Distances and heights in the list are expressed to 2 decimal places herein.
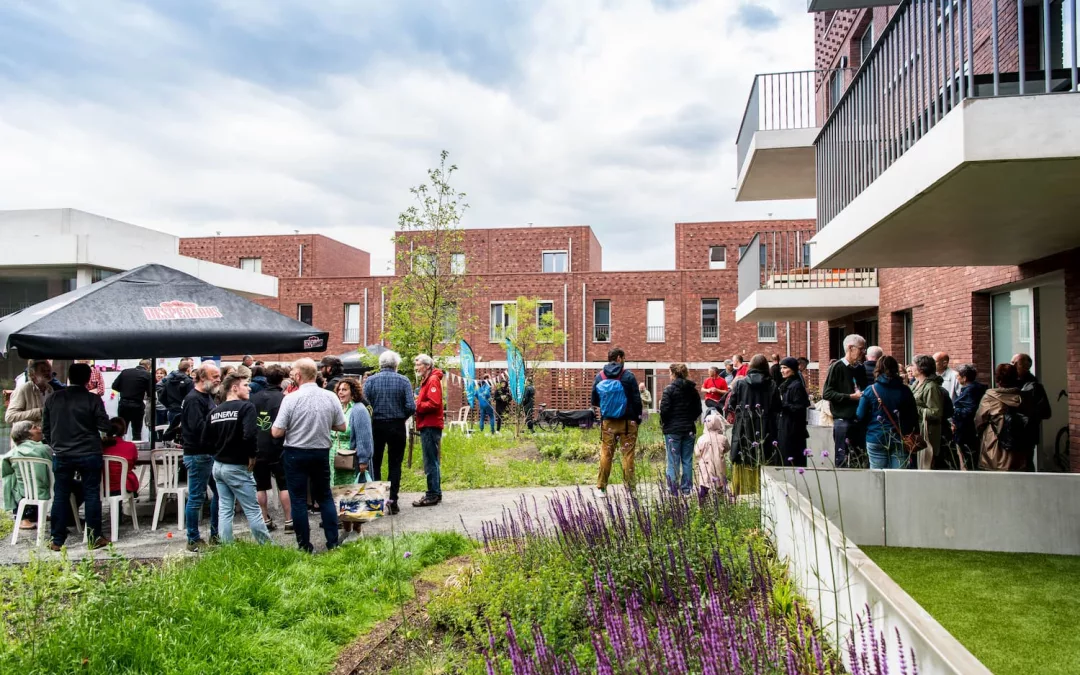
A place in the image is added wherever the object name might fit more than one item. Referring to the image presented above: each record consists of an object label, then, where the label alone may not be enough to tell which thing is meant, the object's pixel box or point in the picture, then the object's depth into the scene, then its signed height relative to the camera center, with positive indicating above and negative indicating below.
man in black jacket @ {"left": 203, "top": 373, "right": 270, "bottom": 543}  6.62 -0.91
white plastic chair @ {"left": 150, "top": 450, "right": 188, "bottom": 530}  7.93 -1.35
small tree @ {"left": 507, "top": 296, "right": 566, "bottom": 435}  31.98 +0.86
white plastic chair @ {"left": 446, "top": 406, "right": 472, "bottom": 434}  18.77 -1.87
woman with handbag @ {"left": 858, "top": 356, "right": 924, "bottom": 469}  7.69 -0.71
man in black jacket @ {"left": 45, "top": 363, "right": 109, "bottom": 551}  6.98 -0.82
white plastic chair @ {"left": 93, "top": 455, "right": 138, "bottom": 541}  7.52 -1.34
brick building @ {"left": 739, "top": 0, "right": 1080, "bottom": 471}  5.07 +1.28
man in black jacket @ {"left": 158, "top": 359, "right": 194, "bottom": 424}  12.15 -0.53
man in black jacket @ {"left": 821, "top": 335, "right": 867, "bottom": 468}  8.36 -0.50
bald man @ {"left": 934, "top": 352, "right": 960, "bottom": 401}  9.48 -0.36
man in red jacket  8.95 -0.69
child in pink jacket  7.52 -1.01
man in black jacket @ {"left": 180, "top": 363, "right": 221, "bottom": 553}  6.91 -0.84
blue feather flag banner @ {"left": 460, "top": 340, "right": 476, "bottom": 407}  16.44 -0.25
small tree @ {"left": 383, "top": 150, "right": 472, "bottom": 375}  14.23 +1.33
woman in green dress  8.03 -0.50
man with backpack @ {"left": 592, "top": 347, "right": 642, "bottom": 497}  9.22 -0.73
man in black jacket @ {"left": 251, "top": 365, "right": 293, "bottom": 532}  7.62 -0.95
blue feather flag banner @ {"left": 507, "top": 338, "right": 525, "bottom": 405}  19.02 -0.51
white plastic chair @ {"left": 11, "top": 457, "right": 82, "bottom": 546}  7.36 -1.24
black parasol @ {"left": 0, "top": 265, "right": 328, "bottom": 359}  6.80 +0.32
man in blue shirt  8.52 -0.57
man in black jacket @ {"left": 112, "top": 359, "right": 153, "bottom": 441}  12.79 -0.60
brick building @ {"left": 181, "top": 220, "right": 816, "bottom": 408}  34.91 +2.18
